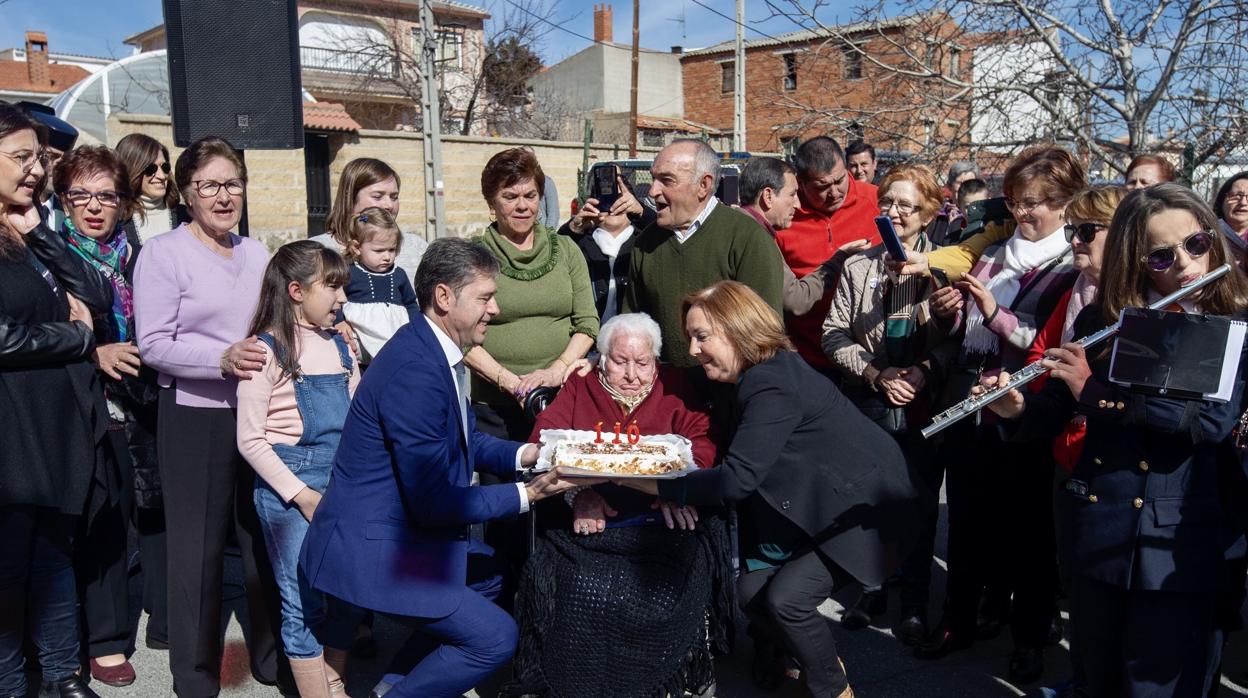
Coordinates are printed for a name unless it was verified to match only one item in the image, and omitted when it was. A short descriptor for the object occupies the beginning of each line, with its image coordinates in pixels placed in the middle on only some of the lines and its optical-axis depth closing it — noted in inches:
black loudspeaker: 204.1
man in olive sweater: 152.6
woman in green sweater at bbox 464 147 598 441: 162.1
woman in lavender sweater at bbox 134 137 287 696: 134.0
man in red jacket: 185.8
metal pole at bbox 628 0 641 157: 833.0
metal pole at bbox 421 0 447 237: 600.7
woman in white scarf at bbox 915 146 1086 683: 139.8
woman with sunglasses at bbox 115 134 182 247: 167.2
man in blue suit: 113.6
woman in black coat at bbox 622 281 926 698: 127.1
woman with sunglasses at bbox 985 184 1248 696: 99.3
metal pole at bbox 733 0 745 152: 737.6
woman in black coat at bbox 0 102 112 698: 125.2
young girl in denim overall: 129.6
